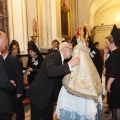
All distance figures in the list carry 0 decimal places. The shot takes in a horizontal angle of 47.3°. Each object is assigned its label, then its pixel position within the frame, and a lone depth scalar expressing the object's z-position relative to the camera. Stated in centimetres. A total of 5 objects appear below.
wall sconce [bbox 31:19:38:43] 493
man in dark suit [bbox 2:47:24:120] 217
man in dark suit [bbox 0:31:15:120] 158
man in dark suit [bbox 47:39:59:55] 403
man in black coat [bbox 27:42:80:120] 157
